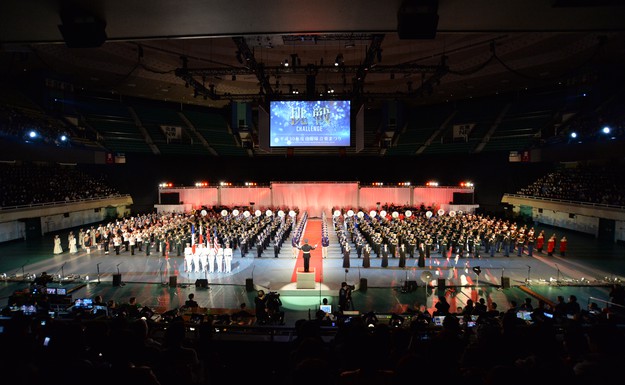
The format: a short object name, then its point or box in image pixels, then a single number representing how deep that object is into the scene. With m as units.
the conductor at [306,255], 11.84
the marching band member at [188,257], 13.48
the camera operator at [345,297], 9.02
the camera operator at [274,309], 7.14
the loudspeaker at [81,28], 3.60
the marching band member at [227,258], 13.78
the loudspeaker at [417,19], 3.42
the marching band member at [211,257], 13.84
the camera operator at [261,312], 7.36
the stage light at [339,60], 14.20
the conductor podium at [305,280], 11.39
